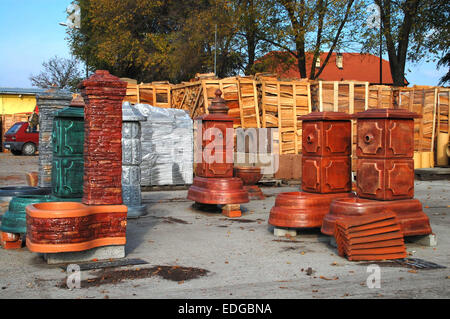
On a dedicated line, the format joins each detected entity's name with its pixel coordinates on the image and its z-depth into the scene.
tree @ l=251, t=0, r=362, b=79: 23.42
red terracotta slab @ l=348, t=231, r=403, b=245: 6.04
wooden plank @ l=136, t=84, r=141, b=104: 17.10
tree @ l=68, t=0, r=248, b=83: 26.05
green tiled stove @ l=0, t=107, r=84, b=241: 7.30
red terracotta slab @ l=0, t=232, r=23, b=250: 6.75
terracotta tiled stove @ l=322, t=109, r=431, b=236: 6.71
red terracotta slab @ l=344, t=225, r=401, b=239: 6.05
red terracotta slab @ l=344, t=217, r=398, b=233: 6.11
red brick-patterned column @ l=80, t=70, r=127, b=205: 6.20
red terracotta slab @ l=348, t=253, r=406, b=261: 6.02
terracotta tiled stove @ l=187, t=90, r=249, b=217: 9.56
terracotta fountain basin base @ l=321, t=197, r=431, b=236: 6.55
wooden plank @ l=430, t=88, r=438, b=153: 18.61
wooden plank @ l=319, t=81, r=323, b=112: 16.52
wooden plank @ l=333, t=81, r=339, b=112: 16.66
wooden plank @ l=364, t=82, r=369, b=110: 16.97
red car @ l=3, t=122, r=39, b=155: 28.98
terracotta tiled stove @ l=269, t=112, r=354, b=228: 7.47
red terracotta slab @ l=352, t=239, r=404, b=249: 6.05
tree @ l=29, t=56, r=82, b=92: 56.28
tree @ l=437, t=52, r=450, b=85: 31.92
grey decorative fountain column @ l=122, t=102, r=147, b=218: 9.57
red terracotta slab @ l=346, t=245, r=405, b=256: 6.04
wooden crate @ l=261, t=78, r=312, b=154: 15.99
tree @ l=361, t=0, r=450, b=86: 23.77
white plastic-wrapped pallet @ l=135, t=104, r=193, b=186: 13.55
